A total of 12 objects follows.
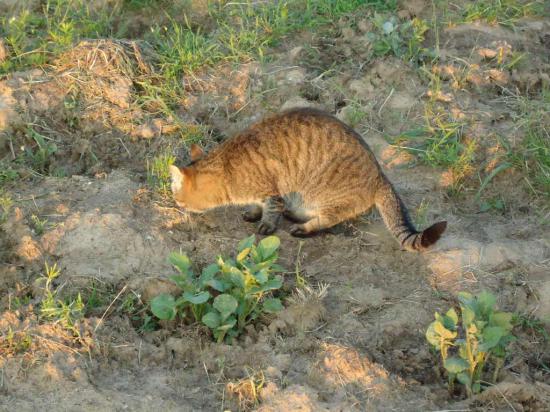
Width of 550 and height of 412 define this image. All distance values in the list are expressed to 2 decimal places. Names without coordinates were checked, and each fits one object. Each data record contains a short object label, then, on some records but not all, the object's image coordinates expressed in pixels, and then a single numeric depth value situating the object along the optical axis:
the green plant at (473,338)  3.80
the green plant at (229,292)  4.20
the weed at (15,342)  4.01
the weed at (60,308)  4.11
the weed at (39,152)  5.64
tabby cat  5.09
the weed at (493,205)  5.41
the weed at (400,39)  6.32
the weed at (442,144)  5.54
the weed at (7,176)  5.35
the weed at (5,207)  4.91
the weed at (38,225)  4.85
